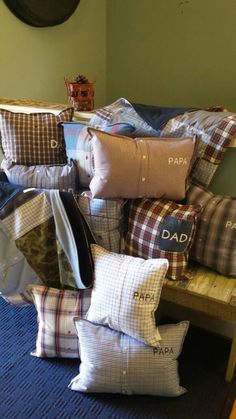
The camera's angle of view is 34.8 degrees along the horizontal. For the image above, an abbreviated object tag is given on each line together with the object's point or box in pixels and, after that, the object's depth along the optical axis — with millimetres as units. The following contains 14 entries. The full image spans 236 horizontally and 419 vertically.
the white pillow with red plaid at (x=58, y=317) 1487
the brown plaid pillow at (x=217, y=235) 1364
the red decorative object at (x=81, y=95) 1892
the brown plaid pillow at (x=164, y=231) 1353
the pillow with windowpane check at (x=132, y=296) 1278
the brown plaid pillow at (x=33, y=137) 1692
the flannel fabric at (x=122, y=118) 1571
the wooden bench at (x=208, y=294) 1337
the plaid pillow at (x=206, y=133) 1426
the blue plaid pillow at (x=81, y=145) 1603
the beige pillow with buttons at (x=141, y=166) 1392
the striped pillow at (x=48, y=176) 1606
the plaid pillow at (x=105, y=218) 1463
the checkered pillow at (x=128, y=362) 1310
